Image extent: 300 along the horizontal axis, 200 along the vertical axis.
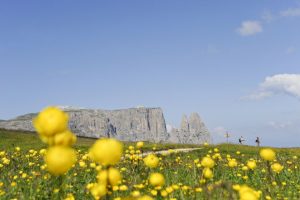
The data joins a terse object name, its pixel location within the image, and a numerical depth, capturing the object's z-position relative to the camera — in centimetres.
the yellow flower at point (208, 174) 603
